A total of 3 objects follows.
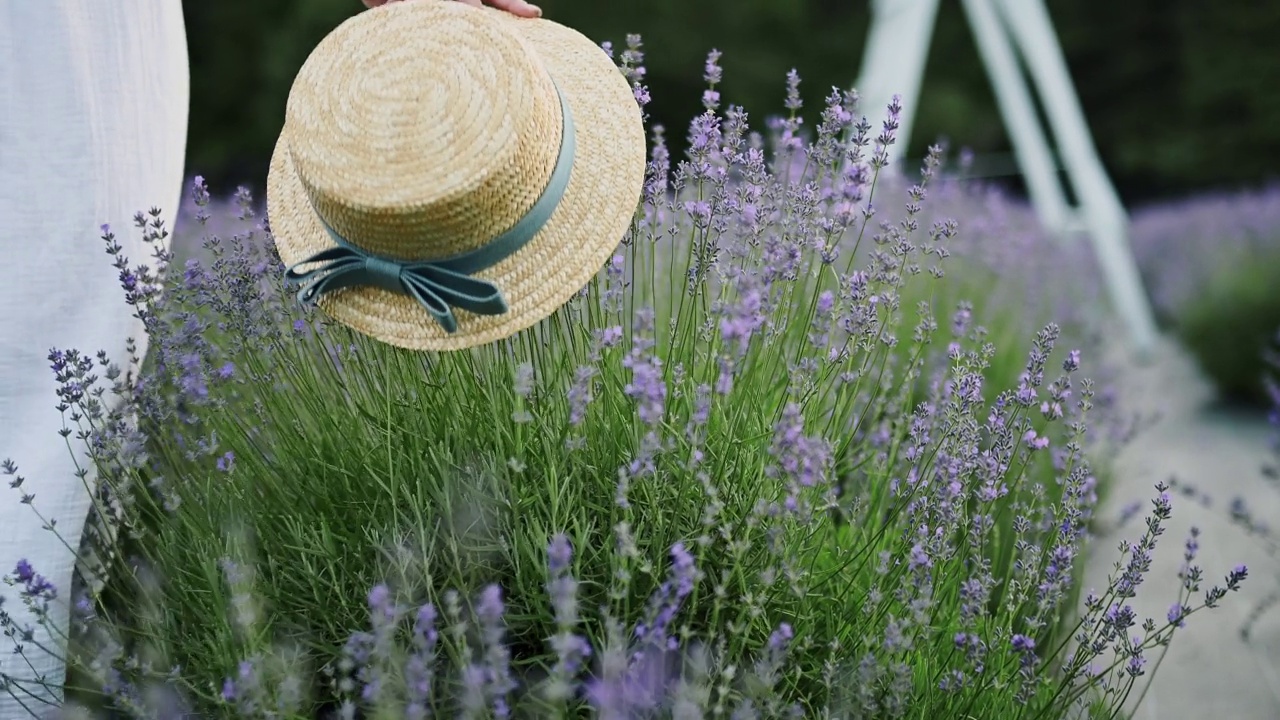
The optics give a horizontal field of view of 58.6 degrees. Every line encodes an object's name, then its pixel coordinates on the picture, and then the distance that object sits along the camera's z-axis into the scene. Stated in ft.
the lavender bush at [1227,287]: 20.88
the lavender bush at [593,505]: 5.48
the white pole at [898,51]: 19.27
